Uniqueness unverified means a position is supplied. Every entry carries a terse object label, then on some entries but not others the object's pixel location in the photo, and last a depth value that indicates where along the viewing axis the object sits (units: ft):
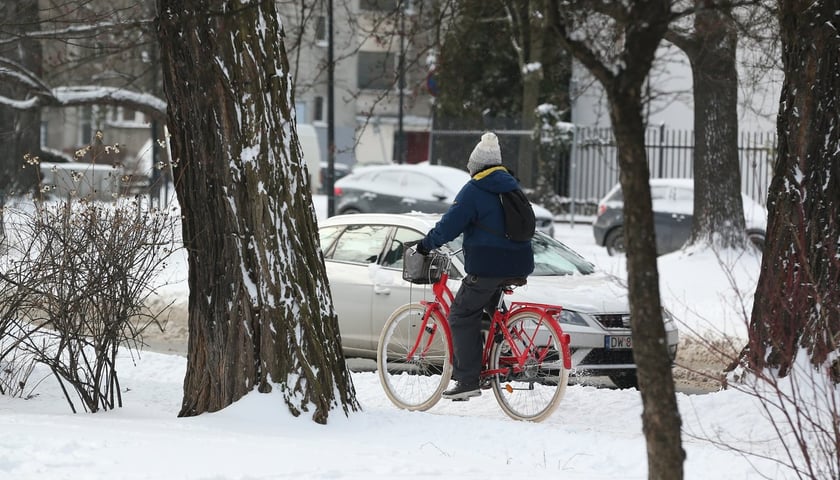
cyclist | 52.01
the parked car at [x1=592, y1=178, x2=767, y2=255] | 141.69
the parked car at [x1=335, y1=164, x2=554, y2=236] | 147.74
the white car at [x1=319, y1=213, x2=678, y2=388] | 61.62
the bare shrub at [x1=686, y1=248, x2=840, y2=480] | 37.99
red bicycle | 51.98
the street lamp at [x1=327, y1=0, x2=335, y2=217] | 123.13
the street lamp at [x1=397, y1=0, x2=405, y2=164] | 149.26
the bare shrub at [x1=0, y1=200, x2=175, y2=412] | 49.70
